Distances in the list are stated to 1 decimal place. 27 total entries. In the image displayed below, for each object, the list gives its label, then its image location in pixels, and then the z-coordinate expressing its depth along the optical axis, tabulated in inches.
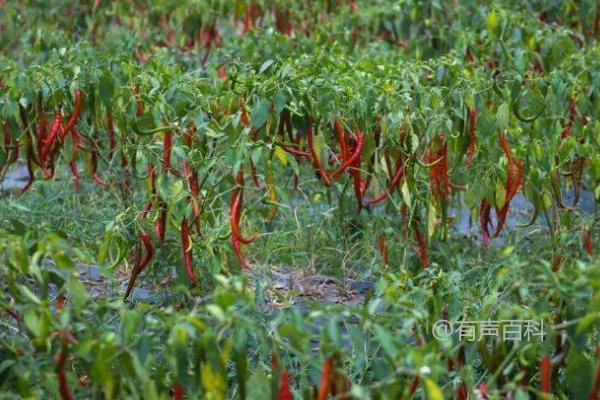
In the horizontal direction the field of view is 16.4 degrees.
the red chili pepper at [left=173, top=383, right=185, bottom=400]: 161.5
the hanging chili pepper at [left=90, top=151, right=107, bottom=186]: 279.4
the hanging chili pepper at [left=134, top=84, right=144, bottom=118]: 237.8
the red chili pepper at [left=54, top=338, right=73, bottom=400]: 149.5
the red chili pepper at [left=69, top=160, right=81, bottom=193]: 267.1
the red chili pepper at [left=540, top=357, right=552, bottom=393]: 159.7
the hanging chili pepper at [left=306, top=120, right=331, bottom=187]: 235.2
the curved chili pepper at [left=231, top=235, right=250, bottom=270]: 223.1
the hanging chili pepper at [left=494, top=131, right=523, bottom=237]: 234.3
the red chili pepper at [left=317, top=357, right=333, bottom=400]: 145.2
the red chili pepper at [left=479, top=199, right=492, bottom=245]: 248.9
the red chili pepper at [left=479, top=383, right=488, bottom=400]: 154.2
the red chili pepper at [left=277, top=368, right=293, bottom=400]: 150.8
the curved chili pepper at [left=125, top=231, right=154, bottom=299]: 217.1
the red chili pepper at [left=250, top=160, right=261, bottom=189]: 225.8
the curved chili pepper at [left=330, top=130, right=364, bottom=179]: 232.2
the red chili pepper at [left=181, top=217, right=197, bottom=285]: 220.0
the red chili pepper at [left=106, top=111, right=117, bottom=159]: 263.4
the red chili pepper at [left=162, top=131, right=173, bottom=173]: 225.6
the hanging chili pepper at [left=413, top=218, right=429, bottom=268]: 241.0
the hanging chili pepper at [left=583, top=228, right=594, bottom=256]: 241.5
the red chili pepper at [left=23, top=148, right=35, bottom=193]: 262.4
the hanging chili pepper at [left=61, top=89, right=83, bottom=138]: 243.8
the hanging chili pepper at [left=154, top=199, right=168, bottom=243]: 219.7
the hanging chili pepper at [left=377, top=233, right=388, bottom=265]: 253.6
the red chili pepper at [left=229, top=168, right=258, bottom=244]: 220.4
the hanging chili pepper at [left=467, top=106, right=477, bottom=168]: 231.8
